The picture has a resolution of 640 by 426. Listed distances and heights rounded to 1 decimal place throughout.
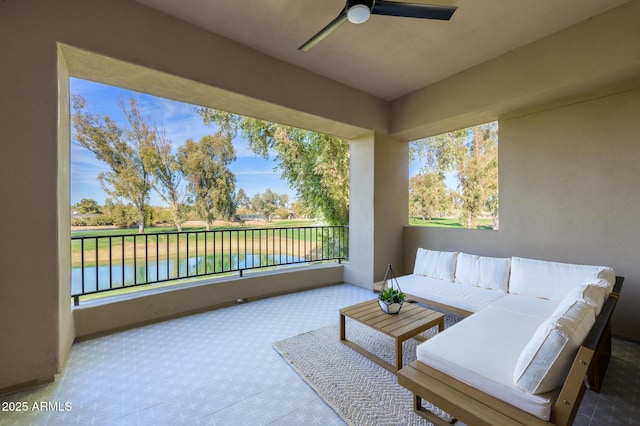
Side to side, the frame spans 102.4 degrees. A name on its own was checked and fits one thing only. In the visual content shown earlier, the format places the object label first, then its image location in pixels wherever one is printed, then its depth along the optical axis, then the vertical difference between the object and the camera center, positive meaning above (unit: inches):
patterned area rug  66.2 -52.3
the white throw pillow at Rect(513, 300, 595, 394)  47.5 -27.5
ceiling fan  75.3 +60.3
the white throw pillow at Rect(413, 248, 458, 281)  134.5 -29.1
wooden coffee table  81.3 -38.4
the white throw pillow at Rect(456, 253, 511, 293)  117.0 -29.0
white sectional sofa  48.3 -34.6
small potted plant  94.1 -33.3
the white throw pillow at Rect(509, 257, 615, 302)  96.3 -26.3
